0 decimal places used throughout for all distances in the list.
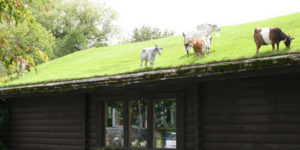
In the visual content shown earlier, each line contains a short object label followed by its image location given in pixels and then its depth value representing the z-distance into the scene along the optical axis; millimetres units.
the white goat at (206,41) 14897
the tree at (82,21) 48812
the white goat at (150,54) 15085
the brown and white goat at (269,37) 11883
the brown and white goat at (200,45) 14656
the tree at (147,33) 52319
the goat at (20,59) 9595
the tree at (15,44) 10250
